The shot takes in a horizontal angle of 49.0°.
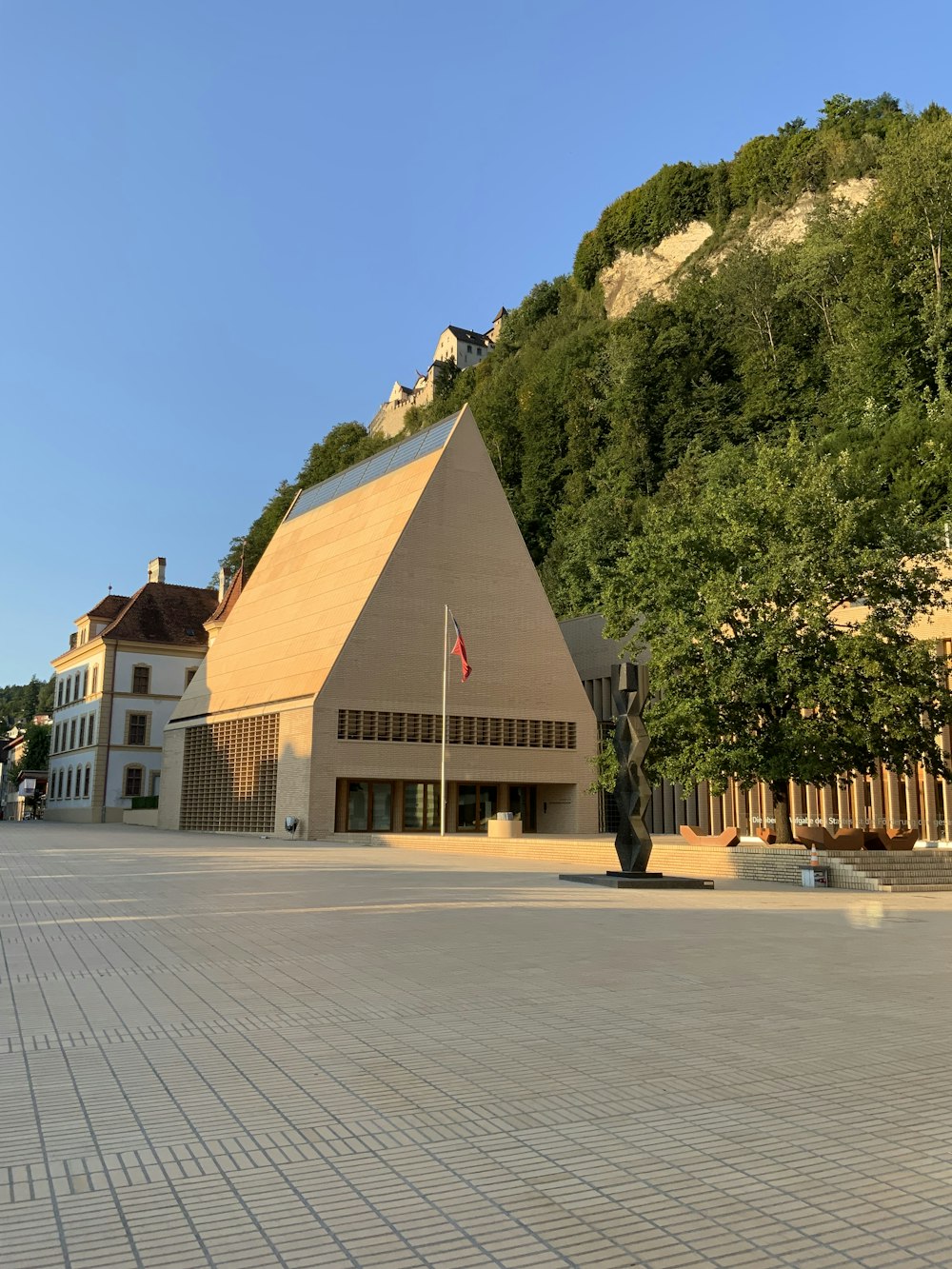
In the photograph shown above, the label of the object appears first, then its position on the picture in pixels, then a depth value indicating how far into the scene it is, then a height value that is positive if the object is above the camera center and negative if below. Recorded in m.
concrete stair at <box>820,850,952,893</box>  19.33 -1.17
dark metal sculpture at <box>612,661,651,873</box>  18.23 +0.60
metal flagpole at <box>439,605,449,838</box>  32.50 +0.92
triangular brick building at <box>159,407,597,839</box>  35.88 +4.16
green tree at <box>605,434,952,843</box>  21.52 +3.69
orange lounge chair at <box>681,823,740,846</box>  24.55 -0.77
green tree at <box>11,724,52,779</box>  86.56 +4.34
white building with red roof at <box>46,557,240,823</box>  59.00 +6.50
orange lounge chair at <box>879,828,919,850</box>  22.06 -0.66
